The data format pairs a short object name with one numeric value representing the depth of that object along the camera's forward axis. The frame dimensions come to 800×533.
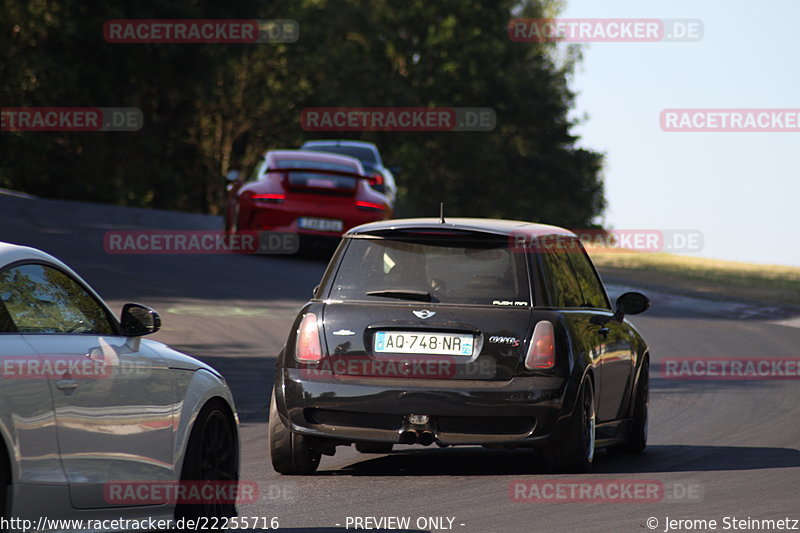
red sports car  46.44
